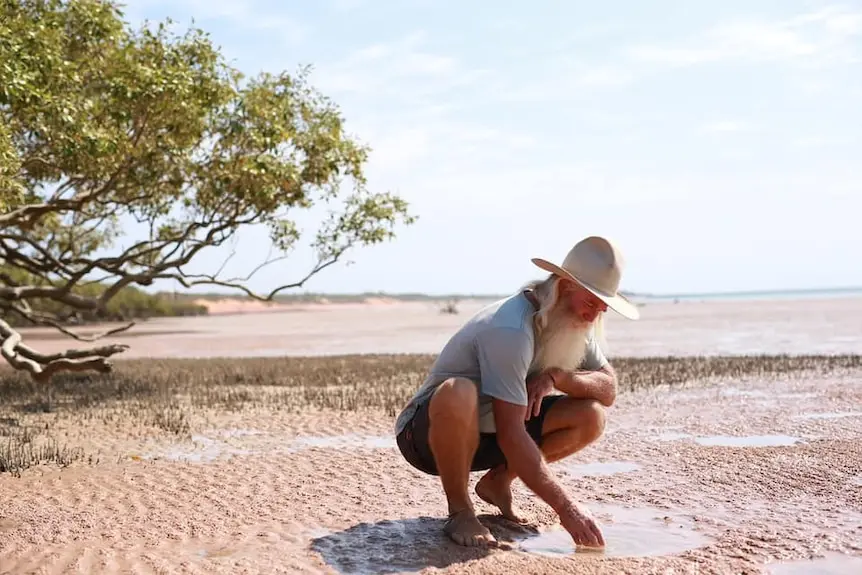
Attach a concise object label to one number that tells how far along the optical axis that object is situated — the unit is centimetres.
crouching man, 439
